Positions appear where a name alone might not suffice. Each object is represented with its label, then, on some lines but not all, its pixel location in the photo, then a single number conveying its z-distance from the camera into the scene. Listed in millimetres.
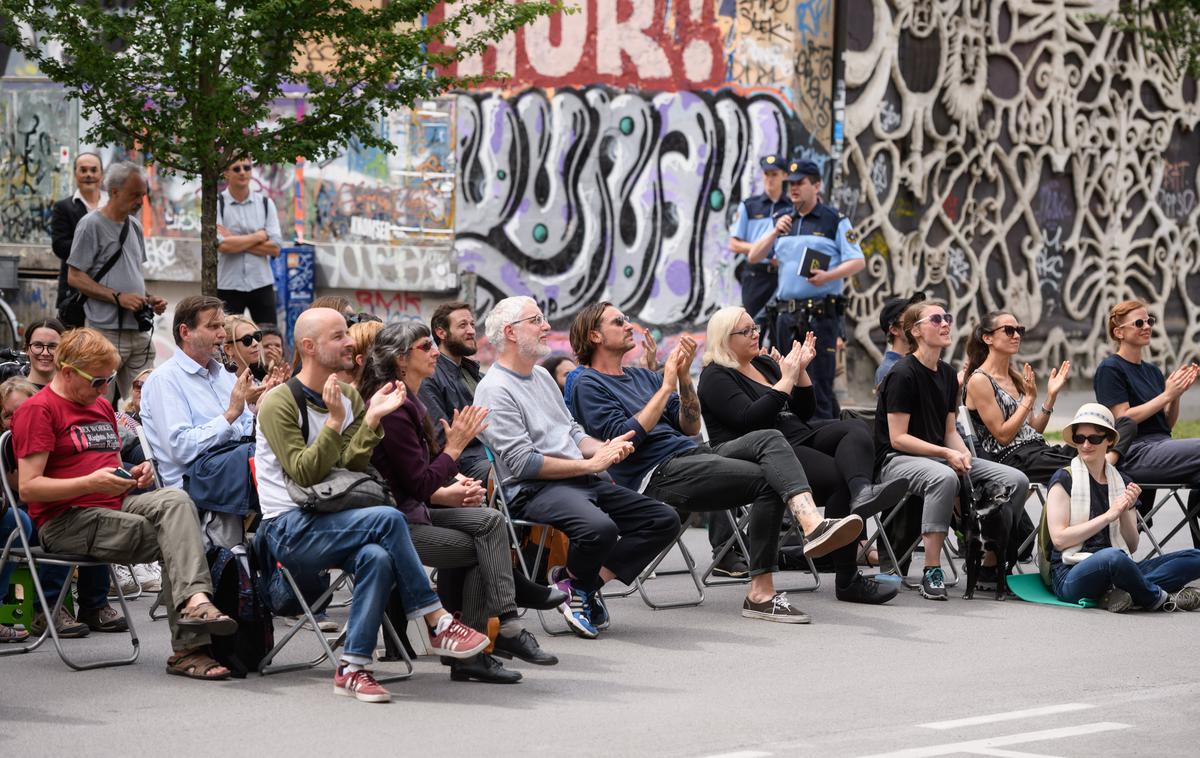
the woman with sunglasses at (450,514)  15445
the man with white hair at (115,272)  24375
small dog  20328
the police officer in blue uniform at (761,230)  28219
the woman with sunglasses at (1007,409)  21734
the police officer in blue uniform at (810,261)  27219
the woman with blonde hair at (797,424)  19578
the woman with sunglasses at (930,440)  20312
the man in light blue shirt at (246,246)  28250
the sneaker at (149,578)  19942
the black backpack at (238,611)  15187
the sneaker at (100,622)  17281
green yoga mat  20000
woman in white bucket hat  19187
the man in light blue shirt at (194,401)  17094
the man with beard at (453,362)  19000
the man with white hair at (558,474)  17406
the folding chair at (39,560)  15328
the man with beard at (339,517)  14359
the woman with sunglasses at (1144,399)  21859
